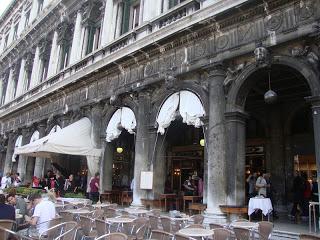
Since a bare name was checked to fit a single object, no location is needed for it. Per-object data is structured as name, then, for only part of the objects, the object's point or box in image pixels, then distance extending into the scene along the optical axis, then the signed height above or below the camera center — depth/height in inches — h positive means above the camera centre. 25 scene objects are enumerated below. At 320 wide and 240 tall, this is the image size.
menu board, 433.4 +15.8
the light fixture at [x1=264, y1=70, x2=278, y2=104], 334.3 +98.5
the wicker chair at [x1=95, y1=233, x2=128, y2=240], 168.9 -21.9
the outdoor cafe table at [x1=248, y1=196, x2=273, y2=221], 341.4 -7.0
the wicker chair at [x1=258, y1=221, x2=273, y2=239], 228.1 -20.1
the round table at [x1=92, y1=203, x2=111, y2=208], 362.5 -15.6
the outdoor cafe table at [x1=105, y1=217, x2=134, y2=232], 257.4 -21.7
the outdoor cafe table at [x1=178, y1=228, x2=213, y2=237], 211.3 -23.1
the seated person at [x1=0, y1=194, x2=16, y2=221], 224.1 -16.3
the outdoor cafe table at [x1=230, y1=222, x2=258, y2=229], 249.3 -20.0
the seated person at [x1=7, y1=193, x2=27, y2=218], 275.9 -13.3
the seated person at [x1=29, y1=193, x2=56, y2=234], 243.1 -18.7
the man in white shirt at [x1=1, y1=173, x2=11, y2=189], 632.4 +7.1
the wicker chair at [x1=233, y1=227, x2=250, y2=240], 216.5 -22.3
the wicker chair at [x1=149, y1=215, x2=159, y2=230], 269.7 -22.6
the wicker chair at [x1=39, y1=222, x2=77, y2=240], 201.8 -26.6
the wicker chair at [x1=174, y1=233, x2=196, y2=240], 172.1 -21.3
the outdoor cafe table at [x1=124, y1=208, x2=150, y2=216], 323.6 -18.6
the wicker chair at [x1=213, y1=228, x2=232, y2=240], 201.6 -21.9
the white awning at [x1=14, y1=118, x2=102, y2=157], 467.2 +64.4
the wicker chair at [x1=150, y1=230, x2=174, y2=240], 188.4 -22.7
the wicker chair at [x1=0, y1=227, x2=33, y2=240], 198.3 -27.7
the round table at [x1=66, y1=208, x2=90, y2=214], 299.8 -19.3
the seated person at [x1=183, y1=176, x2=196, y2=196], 450.3 +8.7
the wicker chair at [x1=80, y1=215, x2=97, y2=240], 252.8 -27.7
